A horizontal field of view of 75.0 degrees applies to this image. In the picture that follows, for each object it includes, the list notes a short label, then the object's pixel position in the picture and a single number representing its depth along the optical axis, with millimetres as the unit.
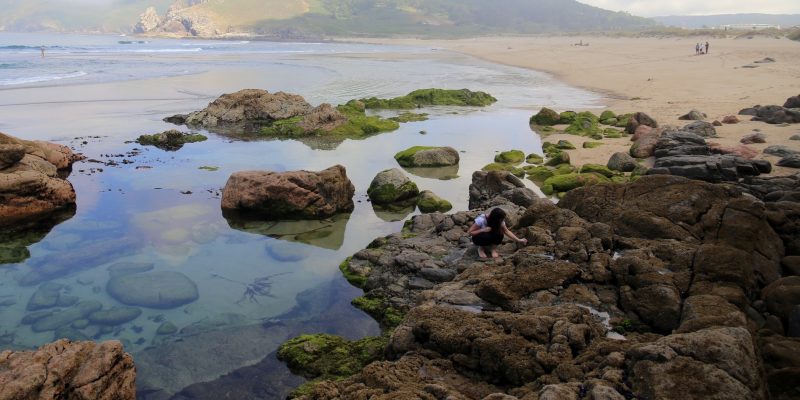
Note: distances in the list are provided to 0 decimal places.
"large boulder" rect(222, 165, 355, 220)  15992
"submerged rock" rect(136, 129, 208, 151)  24922
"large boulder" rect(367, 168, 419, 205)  17266
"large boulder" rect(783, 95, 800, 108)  28089
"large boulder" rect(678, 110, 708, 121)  27594
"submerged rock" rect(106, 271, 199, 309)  11625
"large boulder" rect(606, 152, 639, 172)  19906
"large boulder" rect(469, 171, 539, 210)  15695
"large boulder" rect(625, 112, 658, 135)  25959
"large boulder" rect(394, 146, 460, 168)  21719
